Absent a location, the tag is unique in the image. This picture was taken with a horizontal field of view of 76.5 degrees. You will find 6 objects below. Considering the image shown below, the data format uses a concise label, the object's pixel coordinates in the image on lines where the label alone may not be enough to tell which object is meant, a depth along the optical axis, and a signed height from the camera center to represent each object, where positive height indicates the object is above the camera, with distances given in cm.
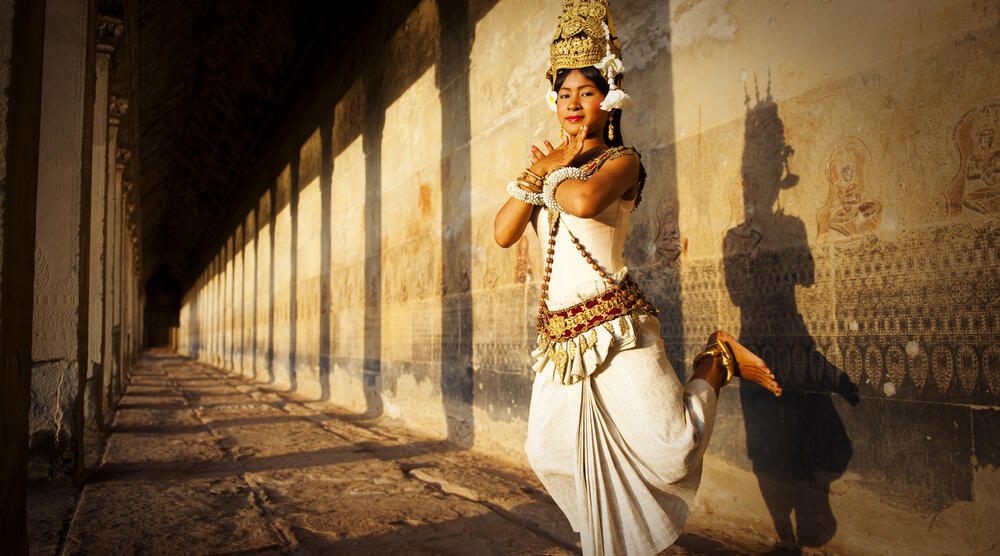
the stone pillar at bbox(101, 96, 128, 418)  828 +153
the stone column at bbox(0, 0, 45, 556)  140 +24
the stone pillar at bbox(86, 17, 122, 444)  617 +120
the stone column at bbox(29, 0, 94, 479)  414 +48
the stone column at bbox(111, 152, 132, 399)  1009 +83
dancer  183 -10
